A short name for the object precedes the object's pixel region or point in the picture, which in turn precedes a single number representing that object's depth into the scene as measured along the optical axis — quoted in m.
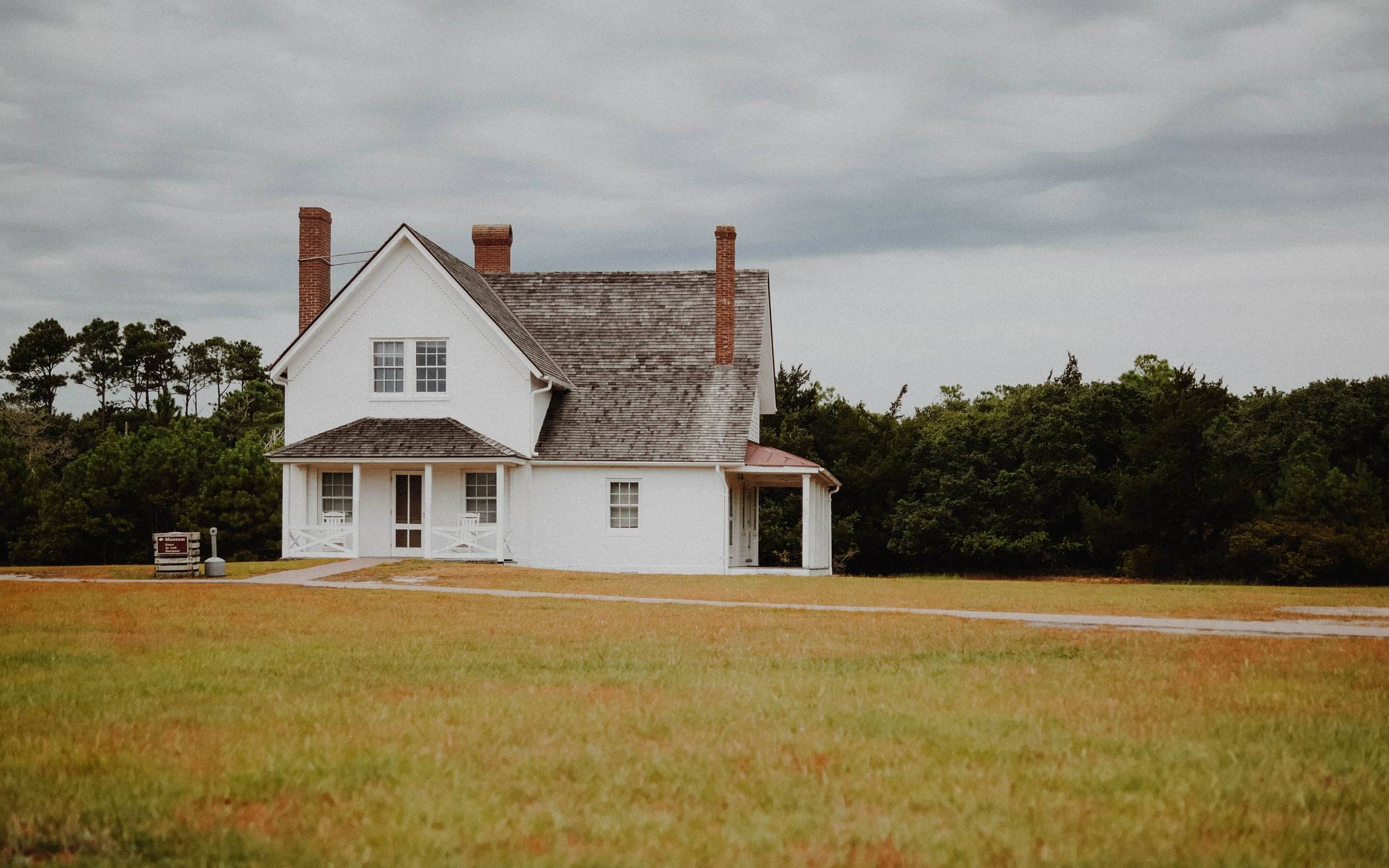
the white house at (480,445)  31.12
